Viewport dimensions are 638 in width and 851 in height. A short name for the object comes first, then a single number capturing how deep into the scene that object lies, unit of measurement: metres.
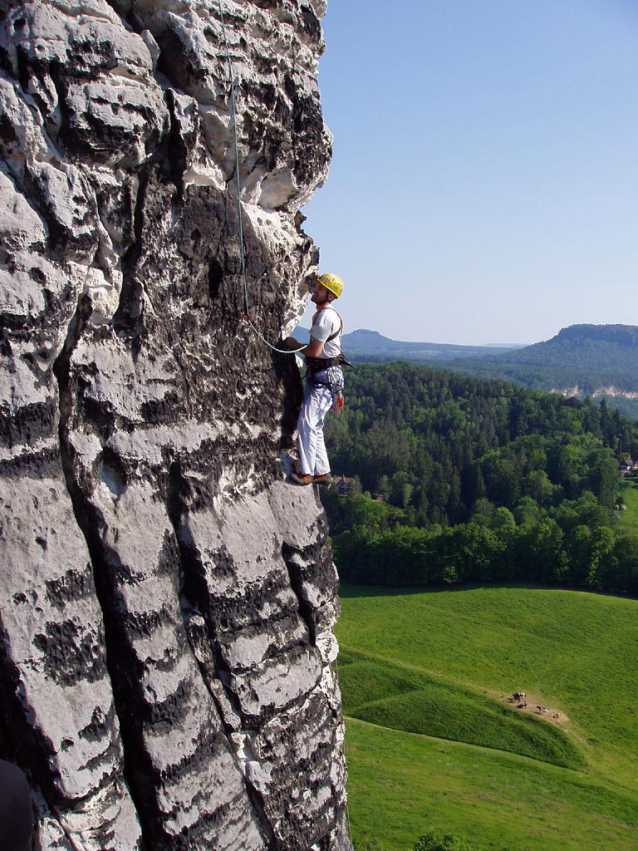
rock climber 9.98
